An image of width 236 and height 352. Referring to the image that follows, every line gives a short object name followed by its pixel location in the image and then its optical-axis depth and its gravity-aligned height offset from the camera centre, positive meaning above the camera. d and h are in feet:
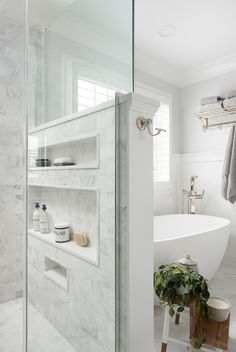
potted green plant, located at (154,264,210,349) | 4.75 -2.02
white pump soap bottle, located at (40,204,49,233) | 4.00 -0.64
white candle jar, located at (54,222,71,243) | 4.50 -0.92
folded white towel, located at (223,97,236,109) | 10.59 +3.02
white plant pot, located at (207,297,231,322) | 4.88 -2.43
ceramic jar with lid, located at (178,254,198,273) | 5.43 -1.75
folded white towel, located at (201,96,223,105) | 11.16 +3.33
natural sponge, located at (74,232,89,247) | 4.75 -1.09
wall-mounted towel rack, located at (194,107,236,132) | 11.09 +2.63
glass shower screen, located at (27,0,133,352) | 4.29 +0.02
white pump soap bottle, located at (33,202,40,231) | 3.81 -0.57
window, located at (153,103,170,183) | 11.75 +1.37
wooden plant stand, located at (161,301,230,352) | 4.58 -2.73
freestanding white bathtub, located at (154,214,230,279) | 6.88 -1.91
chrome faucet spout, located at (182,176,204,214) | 11.68 -0.77
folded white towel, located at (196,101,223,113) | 11.00 +3.01
